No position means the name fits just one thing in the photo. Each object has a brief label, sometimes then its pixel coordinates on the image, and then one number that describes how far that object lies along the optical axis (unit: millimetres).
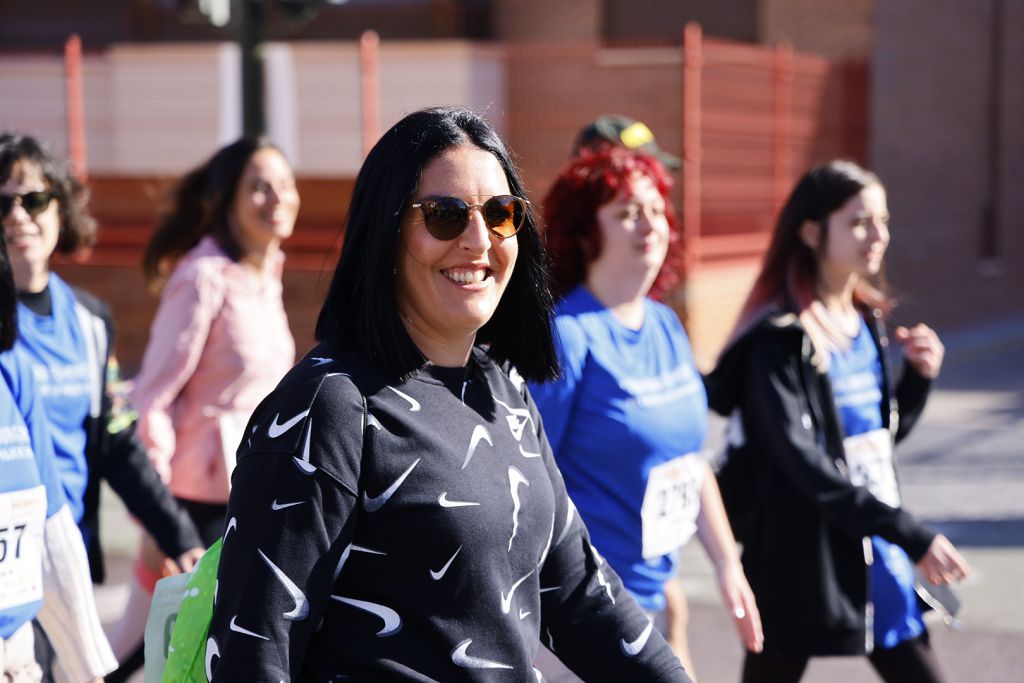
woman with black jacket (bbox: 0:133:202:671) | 7077
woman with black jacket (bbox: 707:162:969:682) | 7432
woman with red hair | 6778
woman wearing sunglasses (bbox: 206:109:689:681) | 3850
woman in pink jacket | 8725
